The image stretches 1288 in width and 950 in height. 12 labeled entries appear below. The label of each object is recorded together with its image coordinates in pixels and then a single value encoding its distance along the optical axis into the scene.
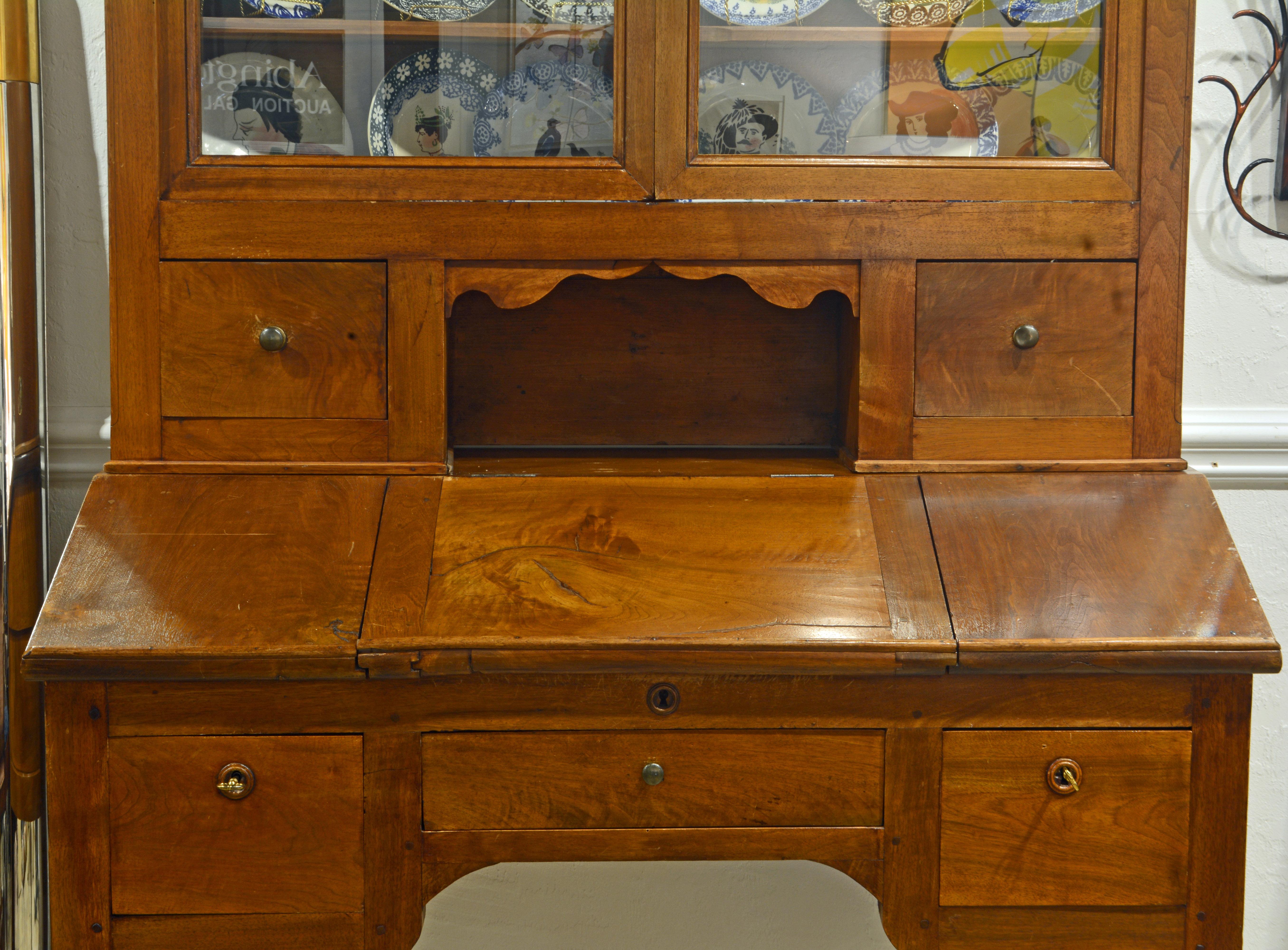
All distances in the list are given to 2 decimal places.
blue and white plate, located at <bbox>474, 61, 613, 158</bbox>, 1.24
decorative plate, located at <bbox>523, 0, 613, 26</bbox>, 1.23
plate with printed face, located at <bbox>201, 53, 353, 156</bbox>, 1.22
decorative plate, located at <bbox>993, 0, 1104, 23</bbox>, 1.25
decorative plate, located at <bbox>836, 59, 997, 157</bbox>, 1.28
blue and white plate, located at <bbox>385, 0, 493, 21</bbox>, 1.25
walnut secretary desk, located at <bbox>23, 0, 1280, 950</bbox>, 1.08
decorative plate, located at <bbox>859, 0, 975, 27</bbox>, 1.26
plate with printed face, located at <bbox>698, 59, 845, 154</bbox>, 1.24
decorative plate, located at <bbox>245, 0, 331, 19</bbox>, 1.23
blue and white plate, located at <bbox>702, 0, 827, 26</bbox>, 1.25
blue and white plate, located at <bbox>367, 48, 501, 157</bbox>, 1.25
